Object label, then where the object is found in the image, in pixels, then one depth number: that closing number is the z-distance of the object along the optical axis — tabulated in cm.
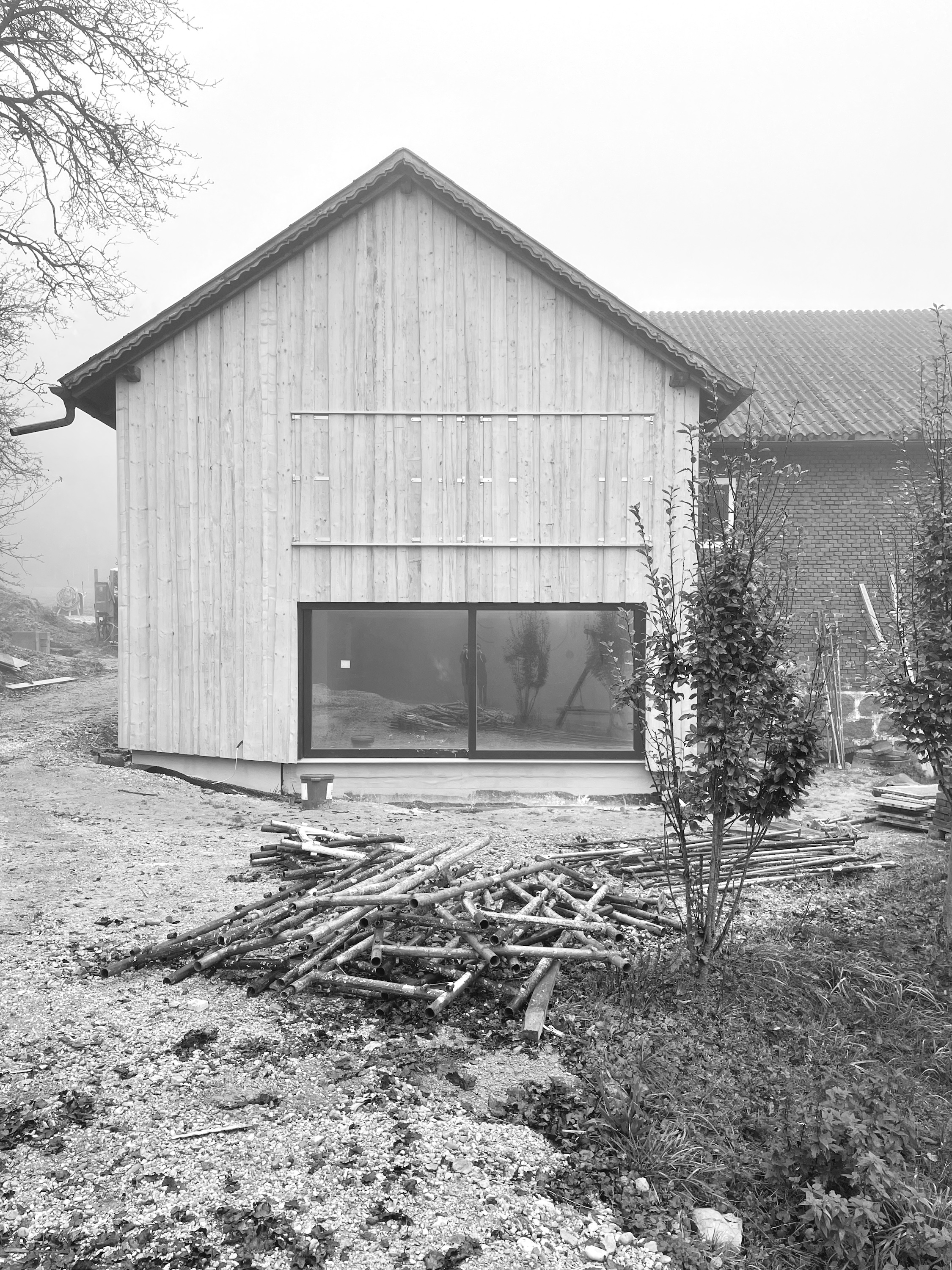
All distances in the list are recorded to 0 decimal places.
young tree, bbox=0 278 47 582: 1900
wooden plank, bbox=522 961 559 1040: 529
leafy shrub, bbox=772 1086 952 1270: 359
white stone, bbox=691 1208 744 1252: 374
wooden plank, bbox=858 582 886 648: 1696
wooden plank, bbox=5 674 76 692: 2441
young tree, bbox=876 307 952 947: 665
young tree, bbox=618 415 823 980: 577
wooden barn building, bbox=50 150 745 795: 1336
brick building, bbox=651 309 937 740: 1755
